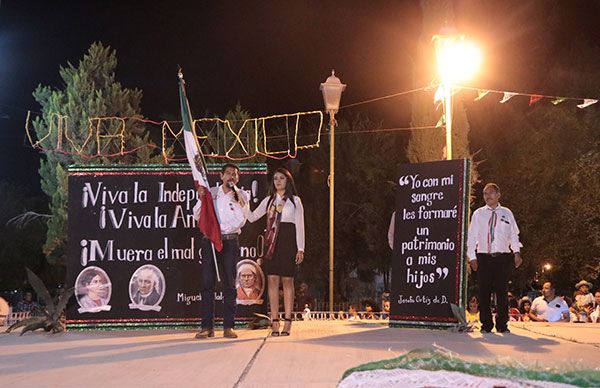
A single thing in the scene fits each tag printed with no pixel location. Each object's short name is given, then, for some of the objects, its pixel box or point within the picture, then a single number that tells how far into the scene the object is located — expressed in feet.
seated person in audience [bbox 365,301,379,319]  36.97
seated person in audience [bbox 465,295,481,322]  37.69
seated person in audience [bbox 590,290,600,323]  35.06
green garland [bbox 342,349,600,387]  7.66
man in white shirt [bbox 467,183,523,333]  20.99
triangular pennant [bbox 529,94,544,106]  40.19
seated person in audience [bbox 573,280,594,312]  41.37
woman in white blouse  20.54
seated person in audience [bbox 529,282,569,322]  33.68
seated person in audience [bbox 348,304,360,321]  33.12
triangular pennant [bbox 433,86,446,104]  35.09
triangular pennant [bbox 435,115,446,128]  38.70
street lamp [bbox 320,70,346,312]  38.01
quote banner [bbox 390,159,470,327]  22.20
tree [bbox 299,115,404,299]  78.59
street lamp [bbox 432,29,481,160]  31.94
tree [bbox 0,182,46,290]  103.14
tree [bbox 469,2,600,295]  63.46
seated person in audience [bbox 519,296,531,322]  41.43
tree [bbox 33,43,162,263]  38.50
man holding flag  20.16
